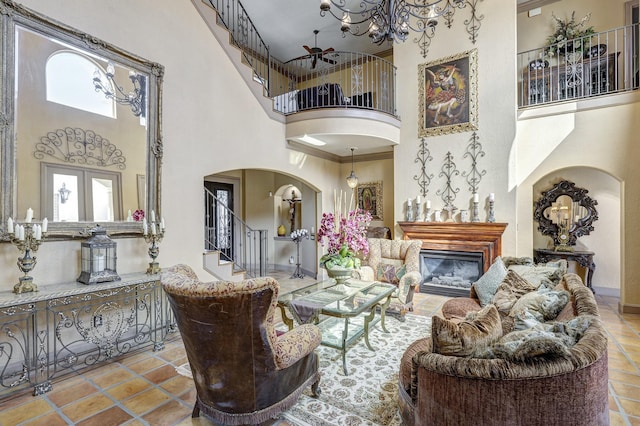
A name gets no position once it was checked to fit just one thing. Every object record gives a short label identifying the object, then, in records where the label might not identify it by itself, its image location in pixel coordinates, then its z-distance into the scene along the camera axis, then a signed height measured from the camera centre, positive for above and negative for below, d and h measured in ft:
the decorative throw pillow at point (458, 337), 4.81 -2.03
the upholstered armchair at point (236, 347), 5.31 -2.64
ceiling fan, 17.34 +10.92
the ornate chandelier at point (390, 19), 9.46 +6.42
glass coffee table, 9.13 -2.95
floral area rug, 7.00 -4.70
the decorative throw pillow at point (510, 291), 9.12 -2.48
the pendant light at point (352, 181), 21.77 +2.38
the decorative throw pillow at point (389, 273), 15.31 -3.08
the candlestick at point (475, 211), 17.25 +0.11
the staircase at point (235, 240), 24.40 -2.17
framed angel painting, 17.54 +7.16
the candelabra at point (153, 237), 11.00 -0.82
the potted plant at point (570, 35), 16.81 +10.26
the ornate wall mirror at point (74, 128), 8.48 +2.83
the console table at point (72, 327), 8.24 -3.61
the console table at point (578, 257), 16.39 -2.51
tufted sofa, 4.24 -2.56
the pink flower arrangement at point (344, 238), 10.94 -0.89
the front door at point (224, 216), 24.53 -0.09
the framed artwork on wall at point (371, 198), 23.32 +1.25
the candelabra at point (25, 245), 8.11 -0.78
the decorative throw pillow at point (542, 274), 9.36 -2.02
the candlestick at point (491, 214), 16.72 -0.10
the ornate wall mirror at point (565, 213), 17.38 -0.05
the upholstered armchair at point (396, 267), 13.78 -2.78
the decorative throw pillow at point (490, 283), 10.92 -2.57
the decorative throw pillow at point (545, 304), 7.34 -2.30
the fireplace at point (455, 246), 16.90 -1.91
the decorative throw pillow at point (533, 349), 4.25 -1.96
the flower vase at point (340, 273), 10.91 -2.14
